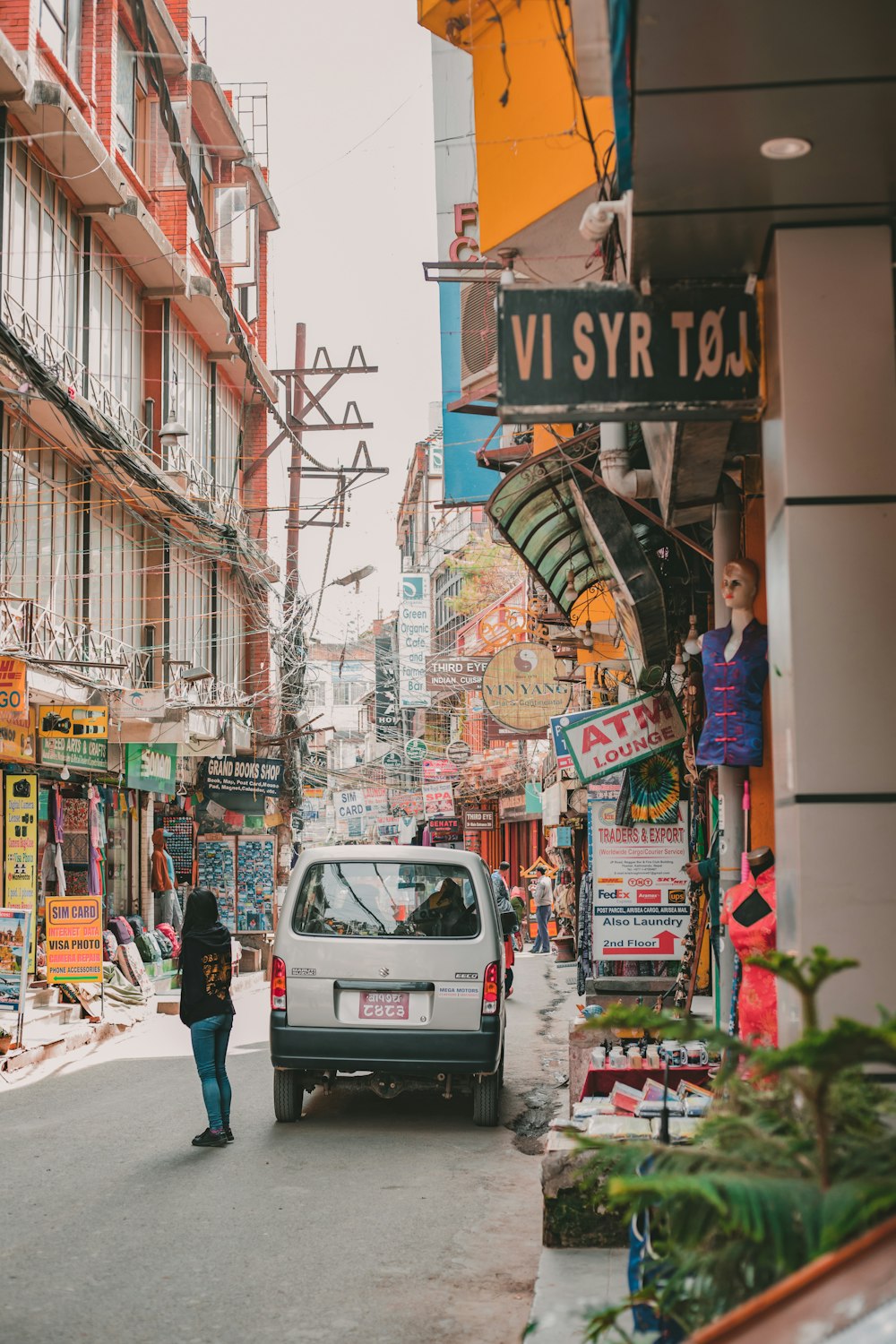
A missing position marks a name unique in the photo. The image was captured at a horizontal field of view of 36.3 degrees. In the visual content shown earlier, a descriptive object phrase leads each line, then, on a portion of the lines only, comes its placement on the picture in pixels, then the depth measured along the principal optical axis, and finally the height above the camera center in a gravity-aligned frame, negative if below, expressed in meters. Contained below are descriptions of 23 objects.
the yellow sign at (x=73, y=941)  16.78 -1.74
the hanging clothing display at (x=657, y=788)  11.78 +0.04
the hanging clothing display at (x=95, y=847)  21.92 -0.76
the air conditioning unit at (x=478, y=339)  12.51 +4.27
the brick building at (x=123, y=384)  19.77 +7.56
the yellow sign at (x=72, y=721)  19.06 +1.10
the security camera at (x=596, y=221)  5.84 +2.48
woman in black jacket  9.59 -1.47
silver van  10.23 -1.42
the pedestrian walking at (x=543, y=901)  32.78 -2.57
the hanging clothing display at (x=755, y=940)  6.03 -0.66
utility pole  31.34 +7.13
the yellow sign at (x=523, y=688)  21.83 +1.69
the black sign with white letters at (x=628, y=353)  4.89 +1.58
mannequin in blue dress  6.61 +0.54
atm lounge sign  11.47 +0.50
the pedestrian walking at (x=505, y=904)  16.23 -1.51
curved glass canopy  9.42 +2.06
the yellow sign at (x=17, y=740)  17.75 +0.81
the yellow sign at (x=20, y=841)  18.81 -0.56
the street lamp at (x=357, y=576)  30.50 +4.91
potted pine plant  2.57 -0.75
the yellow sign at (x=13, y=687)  15.64 +1.30
